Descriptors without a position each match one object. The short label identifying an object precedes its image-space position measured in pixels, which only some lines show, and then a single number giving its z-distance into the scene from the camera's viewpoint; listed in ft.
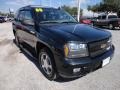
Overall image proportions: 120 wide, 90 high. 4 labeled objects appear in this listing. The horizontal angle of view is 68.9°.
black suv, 5.88
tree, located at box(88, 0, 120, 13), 65.56
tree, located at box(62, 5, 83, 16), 114.16
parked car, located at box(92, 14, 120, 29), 27.80
